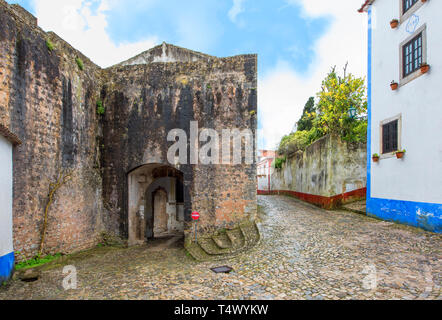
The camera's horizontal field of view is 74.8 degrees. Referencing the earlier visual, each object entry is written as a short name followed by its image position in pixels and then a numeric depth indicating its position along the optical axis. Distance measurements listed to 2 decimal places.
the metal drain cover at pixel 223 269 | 5.90
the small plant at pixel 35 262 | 6.68
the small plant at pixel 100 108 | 10.12
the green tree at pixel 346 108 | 13.45
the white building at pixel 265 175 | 26.77
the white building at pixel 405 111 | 7.51
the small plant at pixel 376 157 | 10.02
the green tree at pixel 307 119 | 21.86
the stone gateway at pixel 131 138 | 8.00
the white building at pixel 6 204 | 5.73
